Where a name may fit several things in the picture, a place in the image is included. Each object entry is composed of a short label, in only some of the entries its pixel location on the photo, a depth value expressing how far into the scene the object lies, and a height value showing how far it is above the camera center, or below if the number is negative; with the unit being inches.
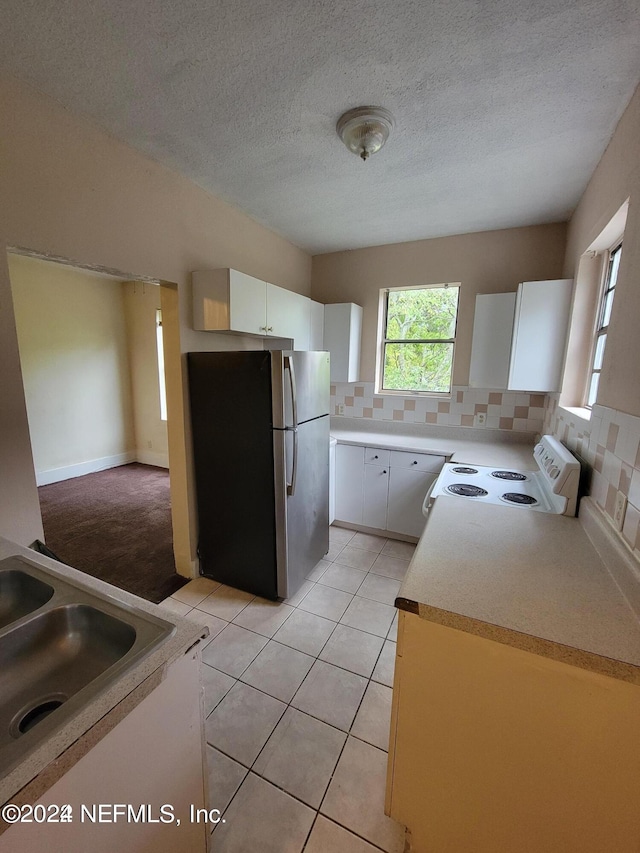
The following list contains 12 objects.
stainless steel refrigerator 79.4 -23.6
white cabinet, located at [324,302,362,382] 124.3 +9.5
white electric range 60.6 -25.3
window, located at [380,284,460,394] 121.5 +9.3
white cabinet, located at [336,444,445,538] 108.7 -38.5
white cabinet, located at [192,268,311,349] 83.6 +14.3
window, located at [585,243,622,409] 71.6 +10.3
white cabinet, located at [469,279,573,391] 89.6 +7.9
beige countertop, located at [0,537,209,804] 22.1 -25.3
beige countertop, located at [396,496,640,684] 33.7 -25.4
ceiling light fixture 58.1 +39.4
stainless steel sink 33.8 -29.1
